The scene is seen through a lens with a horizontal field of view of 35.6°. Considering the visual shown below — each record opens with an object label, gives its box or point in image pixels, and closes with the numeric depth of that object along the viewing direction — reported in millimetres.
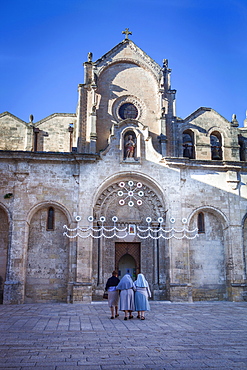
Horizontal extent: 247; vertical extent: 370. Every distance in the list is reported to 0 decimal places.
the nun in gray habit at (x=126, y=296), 14367
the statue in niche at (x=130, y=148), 22969
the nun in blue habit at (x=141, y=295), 14375
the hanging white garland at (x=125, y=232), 21406
